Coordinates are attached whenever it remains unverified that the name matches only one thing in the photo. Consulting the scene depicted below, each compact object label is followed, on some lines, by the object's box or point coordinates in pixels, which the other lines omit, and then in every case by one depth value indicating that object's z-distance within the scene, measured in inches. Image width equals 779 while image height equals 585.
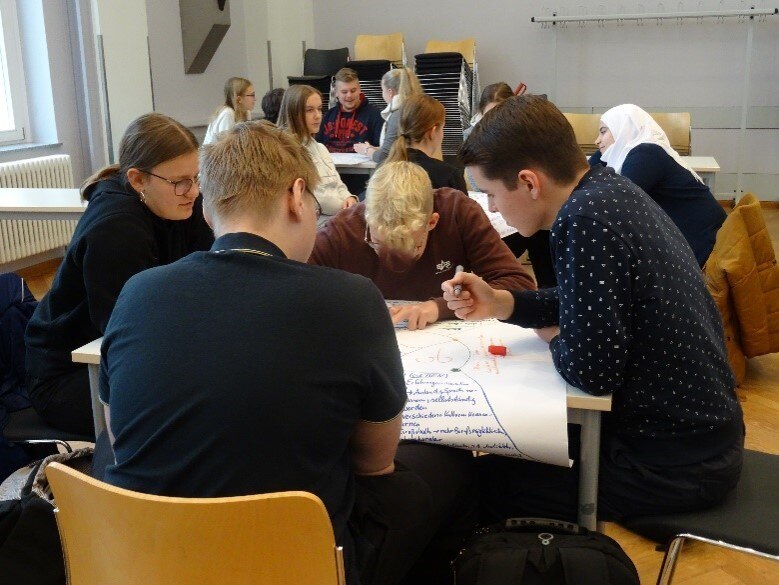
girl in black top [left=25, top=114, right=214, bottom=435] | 78.7
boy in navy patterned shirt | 58.2
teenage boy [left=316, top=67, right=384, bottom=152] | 236.4
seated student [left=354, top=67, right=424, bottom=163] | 211.6
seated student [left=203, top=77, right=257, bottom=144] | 207.5
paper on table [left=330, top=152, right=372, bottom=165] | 205.2
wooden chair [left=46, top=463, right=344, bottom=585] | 39.8
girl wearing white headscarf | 145.3
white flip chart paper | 58.8
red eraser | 70.4
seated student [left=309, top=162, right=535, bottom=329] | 84.8
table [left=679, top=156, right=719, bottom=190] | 185.3
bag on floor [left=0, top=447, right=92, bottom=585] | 57.1
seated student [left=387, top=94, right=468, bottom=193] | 131.7
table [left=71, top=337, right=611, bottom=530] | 60.3
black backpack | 57.1
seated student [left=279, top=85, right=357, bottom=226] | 165.9
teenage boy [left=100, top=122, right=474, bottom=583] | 42.9
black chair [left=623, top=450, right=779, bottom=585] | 58.4
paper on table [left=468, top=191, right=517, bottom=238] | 133.0
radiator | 203.8
